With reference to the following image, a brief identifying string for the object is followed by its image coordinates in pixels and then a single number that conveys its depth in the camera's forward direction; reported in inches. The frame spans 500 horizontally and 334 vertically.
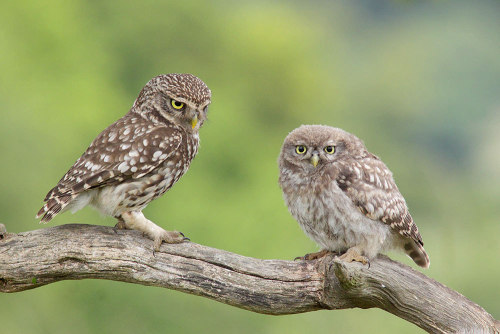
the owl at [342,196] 240.5
